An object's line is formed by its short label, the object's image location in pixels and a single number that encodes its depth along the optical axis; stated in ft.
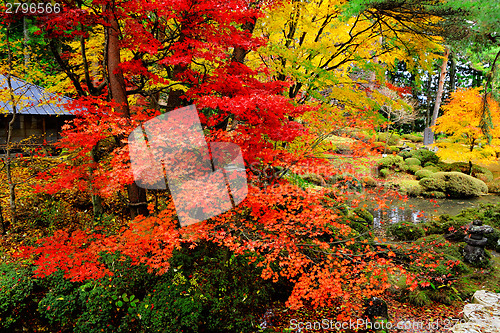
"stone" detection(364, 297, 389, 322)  19.39
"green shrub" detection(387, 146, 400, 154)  77.32
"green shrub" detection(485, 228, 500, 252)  31.89
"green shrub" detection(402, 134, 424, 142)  93.86
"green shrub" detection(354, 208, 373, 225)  36.17
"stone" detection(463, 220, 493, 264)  26.61
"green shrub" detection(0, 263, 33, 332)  17.13
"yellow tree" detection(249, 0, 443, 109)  20.48
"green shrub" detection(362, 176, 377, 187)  56.04
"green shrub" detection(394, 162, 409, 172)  66.28
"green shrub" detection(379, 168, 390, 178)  63.93
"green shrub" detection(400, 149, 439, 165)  68.58
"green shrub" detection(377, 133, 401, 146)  84.65
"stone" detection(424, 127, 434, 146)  81.63
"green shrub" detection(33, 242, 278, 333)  17.74
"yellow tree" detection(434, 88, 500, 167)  49.39
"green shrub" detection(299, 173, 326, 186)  50.50
